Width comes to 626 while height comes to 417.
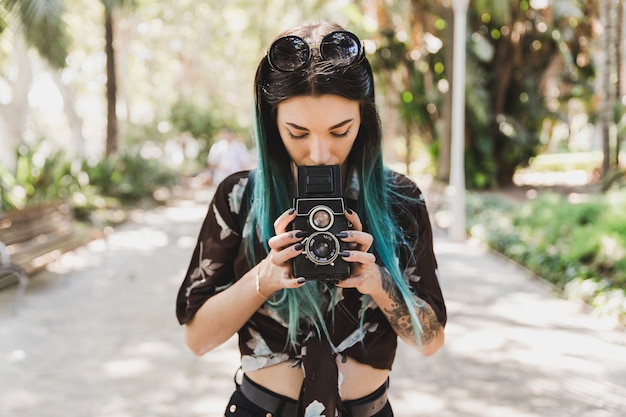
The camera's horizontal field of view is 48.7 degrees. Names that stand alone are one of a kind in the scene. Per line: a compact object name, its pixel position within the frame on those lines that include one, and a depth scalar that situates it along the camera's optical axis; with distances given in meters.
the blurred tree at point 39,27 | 10.07
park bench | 7.24
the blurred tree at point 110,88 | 15.19
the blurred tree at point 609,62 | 11.88
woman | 1.50
